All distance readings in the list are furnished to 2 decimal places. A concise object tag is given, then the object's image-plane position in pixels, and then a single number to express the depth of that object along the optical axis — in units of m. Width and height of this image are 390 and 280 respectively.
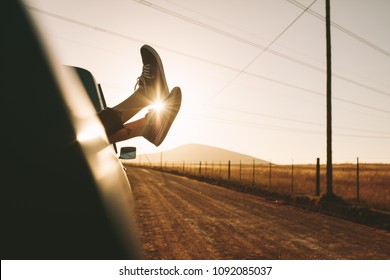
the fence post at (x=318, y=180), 12.78
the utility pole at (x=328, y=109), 11.73
